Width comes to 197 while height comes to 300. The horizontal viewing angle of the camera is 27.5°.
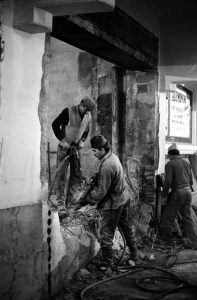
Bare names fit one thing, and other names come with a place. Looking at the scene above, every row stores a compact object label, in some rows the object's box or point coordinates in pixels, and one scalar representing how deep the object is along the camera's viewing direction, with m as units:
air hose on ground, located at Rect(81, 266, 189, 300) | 4.83
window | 10.19
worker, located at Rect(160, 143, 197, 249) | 7.51
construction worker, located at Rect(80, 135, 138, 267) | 5.75
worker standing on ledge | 6.66
